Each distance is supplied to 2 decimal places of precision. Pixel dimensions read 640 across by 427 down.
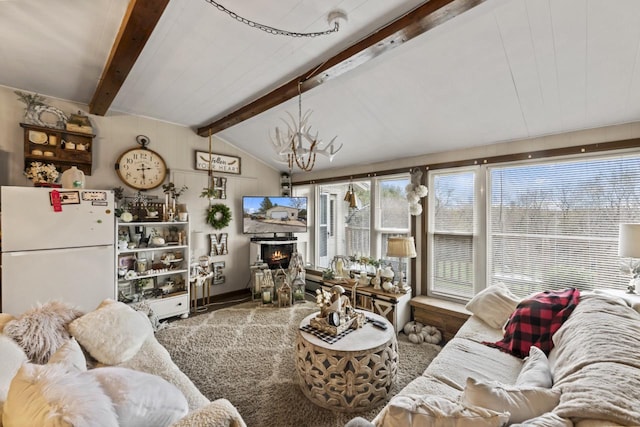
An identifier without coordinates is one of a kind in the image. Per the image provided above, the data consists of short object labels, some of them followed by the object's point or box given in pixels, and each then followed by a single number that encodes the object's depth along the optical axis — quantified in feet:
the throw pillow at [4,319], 5.00
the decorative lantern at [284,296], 13.42
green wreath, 14.12
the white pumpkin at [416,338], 9.66
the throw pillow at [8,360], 3.86
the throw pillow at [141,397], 3.27
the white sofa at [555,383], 2.88
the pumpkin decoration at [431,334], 9.69
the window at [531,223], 7.95
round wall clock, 11.65
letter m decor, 14.37
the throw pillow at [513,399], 3.34
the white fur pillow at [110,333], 5.32
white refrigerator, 7.96
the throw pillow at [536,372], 4.23
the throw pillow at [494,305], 7.90
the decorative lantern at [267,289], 13.69
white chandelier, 6.32
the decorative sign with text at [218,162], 13.91
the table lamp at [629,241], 6.41
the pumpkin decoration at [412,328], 10.18
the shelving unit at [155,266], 11.16
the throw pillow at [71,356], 4.27
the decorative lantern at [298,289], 14.19
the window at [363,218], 12.65
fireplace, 14.87
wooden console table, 10.30
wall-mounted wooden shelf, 9.47
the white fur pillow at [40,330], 4.72
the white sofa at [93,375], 2.87
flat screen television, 15.08
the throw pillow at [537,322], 6.22
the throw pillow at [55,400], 2.63
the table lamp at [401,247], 10.33
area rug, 6.35
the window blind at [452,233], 10.44
